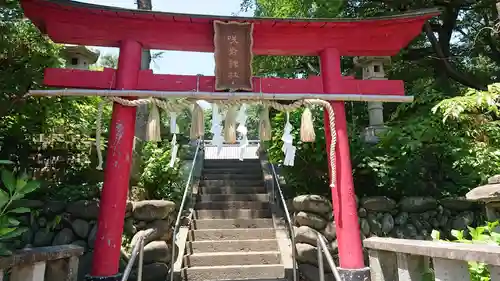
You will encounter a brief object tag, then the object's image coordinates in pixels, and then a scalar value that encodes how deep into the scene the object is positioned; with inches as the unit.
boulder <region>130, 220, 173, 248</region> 244.4
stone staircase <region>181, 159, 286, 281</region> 236.8
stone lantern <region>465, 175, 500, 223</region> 148.1
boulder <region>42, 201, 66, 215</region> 237.5
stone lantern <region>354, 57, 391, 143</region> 329.4
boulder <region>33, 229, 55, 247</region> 230.5
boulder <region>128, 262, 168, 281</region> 232.8
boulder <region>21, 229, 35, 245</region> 225.8
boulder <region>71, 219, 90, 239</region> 237.6
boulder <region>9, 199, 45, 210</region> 232.1
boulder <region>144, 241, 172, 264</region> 236.1
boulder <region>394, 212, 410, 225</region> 269.0
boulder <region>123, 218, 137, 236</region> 249.9
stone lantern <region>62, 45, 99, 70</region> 250.2
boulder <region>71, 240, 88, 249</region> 235.3
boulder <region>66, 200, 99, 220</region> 238.8
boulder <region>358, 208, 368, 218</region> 267.4
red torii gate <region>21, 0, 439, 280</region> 184.2
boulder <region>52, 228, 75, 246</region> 232.5
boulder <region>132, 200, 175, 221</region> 247.9
